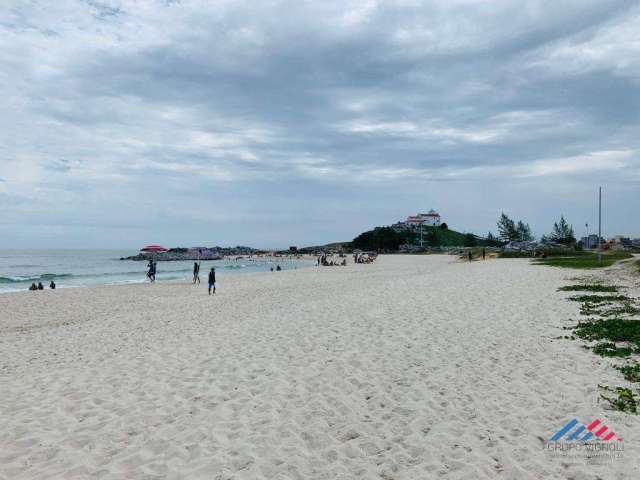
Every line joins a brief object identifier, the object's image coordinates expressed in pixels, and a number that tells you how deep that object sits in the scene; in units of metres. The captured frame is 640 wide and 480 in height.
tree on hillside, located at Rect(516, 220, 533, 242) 132.25
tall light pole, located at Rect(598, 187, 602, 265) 46.94
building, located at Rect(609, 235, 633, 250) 126.70
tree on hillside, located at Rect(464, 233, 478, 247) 177.29
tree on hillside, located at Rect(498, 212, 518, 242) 120.00
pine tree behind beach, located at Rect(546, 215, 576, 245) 118.36
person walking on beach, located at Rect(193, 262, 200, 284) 34.72
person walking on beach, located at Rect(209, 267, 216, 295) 25.25
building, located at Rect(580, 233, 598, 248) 108.38
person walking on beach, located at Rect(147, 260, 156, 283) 35.89
